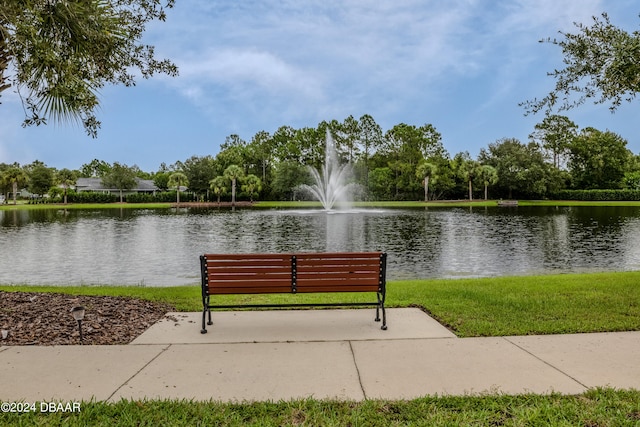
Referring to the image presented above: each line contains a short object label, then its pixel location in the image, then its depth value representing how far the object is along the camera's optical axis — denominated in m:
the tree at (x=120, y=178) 81.11
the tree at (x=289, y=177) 73.81
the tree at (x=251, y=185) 74.12
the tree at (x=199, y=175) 79.94
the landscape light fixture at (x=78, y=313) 4.78
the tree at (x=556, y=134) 76.81
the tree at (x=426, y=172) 70.25
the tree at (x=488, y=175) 69.31
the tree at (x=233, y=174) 74.62
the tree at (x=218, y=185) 73.38
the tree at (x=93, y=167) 131.12
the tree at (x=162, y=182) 98.88
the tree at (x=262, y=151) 88.88
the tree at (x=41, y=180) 81.12
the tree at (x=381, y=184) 74.38
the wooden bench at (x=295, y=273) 5.44
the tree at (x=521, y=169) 67.38
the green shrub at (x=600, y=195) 62.00
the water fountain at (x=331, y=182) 65.00
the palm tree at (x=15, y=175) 77.62
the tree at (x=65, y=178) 75.40
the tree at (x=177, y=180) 75.19
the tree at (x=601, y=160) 70.38
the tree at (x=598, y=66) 6.27
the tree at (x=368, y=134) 85.06
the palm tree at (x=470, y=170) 70.19
